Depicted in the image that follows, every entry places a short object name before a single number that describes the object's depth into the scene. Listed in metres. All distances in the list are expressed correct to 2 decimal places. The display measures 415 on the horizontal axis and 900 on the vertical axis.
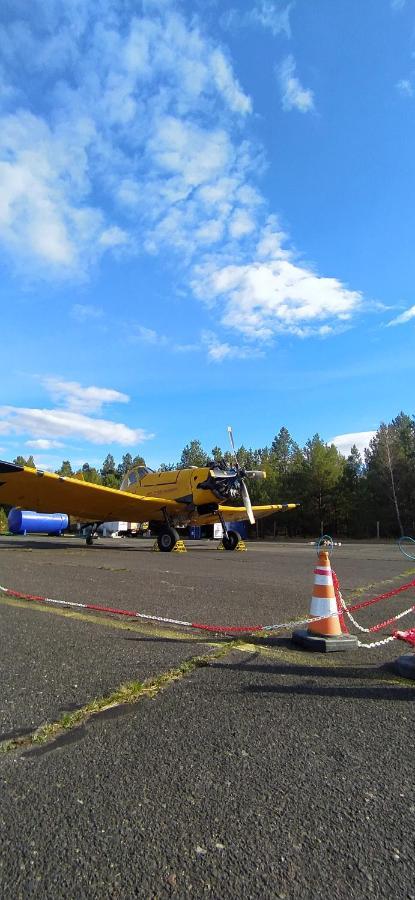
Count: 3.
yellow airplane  16.83
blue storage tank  33.88
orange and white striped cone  4.43
